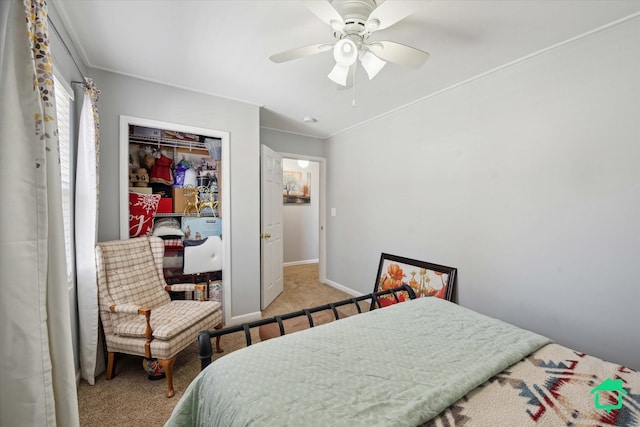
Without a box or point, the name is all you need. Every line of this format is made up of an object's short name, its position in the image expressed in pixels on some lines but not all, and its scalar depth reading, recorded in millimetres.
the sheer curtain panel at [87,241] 1879
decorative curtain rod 1522
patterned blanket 826
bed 823
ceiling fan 1276
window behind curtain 1711
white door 3268
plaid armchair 1851
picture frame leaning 2584
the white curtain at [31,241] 749
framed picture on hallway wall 5652
